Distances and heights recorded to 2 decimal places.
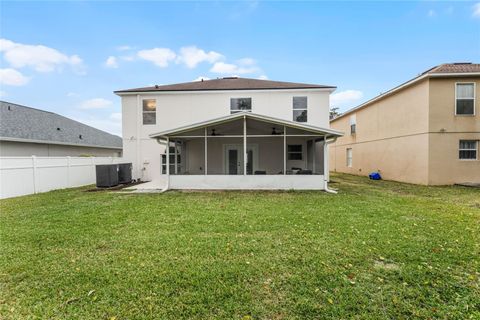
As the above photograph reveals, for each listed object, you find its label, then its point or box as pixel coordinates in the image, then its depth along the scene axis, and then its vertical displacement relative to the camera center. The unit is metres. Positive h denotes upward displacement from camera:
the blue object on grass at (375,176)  15.63 -1.41
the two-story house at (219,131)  12.95 +1.88
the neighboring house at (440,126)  11.74 +1.50
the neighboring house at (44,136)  12.80 +1.48
